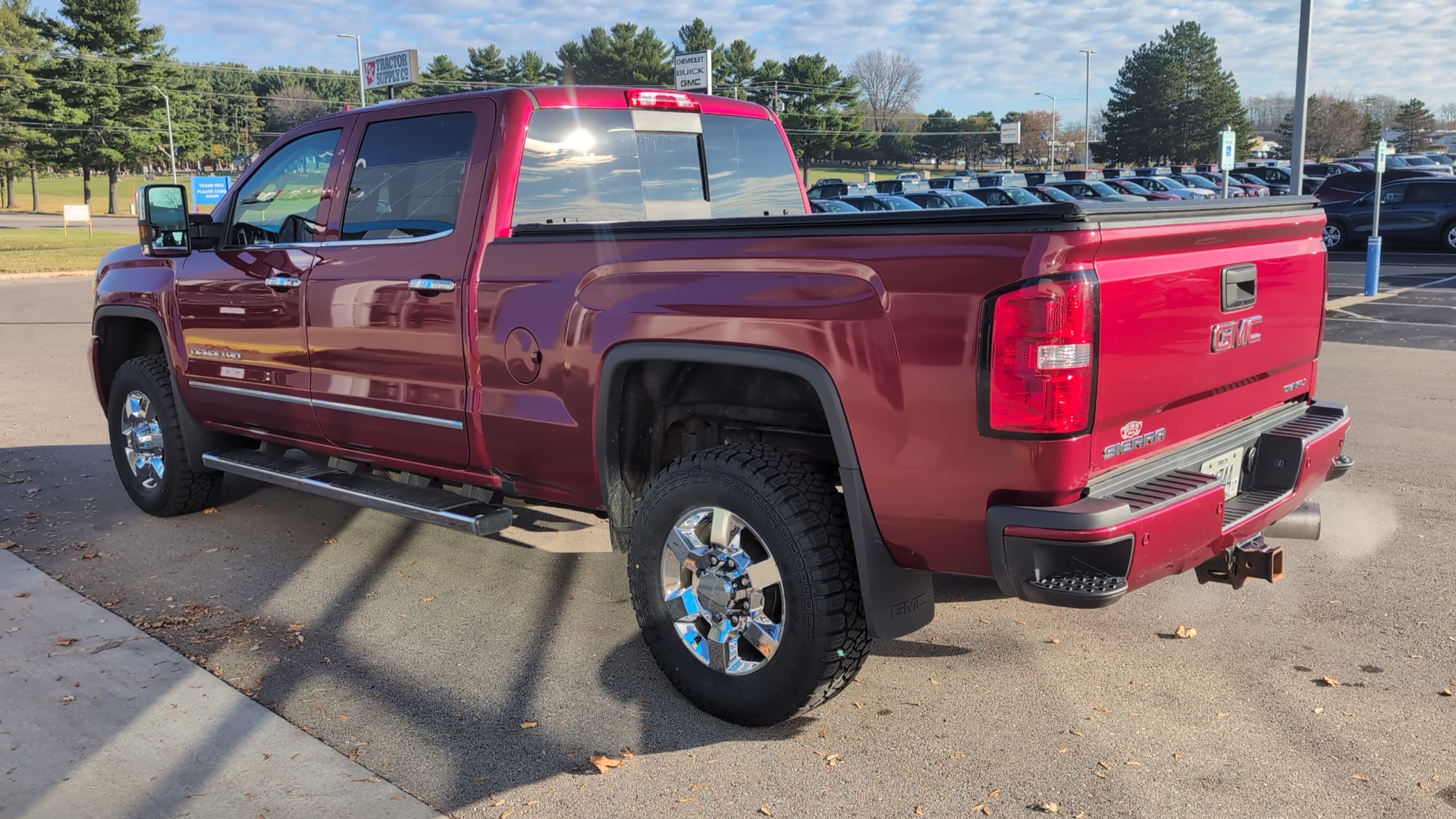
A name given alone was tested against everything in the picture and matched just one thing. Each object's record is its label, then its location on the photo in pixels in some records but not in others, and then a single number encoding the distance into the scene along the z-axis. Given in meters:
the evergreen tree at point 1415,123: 108.12
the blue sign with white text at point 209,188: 26.39
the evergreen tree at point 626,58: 95.56
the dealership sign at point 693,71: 42.38
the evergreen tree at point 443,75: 95.12
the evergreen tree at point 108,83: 68.00
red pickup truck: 2.91
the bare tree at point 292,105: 104.19
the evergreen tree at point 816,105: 90.12
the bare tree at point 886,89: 114.44
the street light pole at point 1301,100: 14.61
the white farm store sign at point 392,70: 59.25
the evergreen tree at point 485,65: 105.00
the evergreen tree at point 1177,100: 84.00
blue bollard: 16.45
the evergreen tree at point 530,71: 110.44
